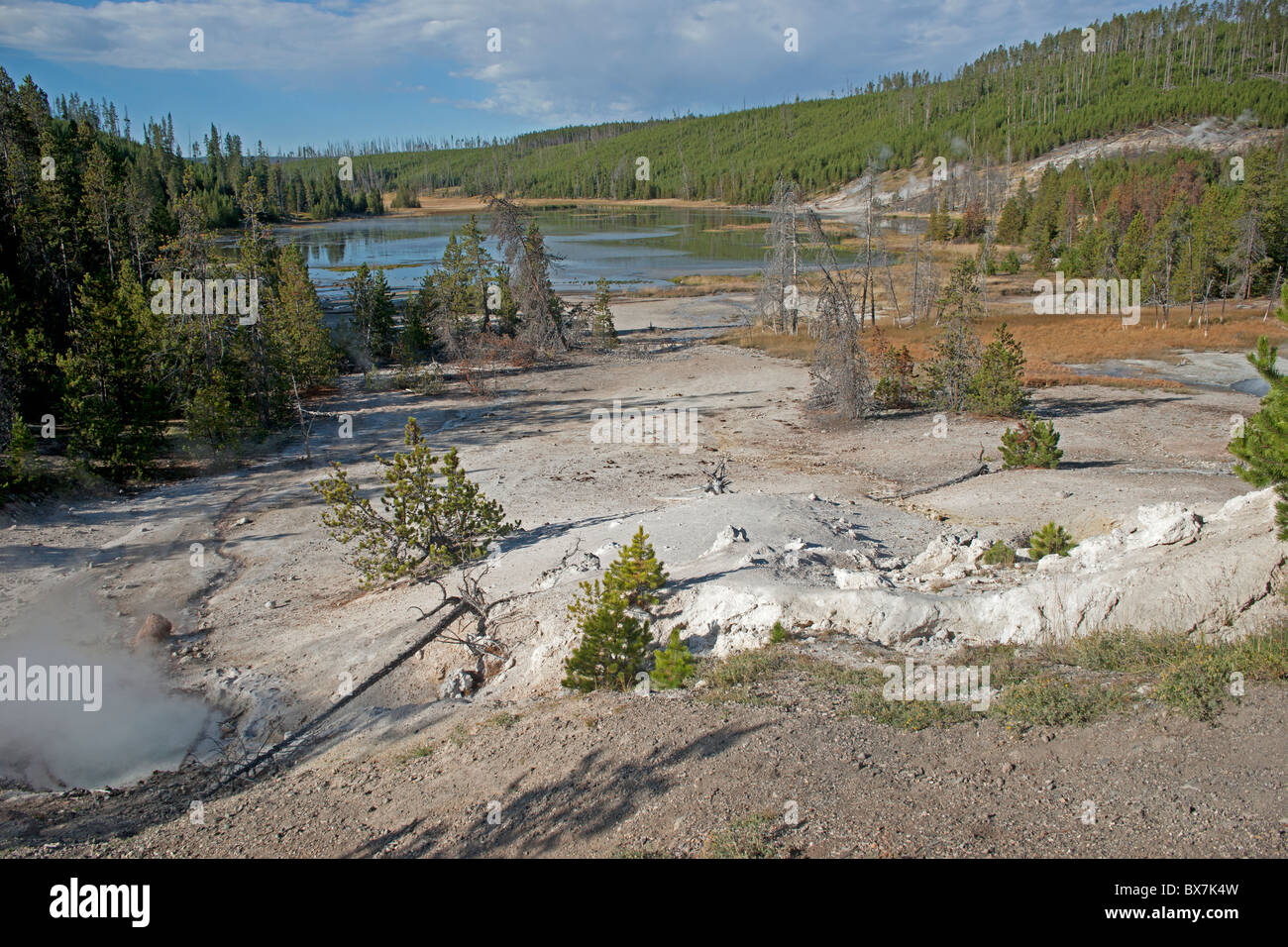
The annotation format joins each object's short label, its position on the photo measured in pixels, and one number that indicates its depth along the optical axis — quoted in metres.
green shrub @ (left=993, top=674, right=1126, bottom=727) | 7.37
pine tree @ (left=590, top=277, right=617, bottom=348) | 44.47
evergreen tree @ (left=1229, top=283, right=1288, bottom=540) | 8.67
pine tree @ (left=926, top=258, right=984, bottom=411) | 26.88
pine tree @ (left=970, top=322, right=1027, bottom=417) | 25.47
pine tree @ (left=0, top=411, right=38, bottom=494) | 19.33
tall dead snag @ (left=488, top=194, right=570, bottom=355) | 42.16
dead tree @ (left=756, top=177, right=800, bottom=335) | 41.53
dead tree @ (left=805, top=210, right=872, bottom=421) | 26.64
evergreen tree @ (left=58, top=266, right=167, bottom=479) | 21.81
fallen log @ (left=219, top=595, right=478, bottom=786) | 9.45
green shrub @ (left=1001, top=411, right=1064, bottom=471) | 20.05
